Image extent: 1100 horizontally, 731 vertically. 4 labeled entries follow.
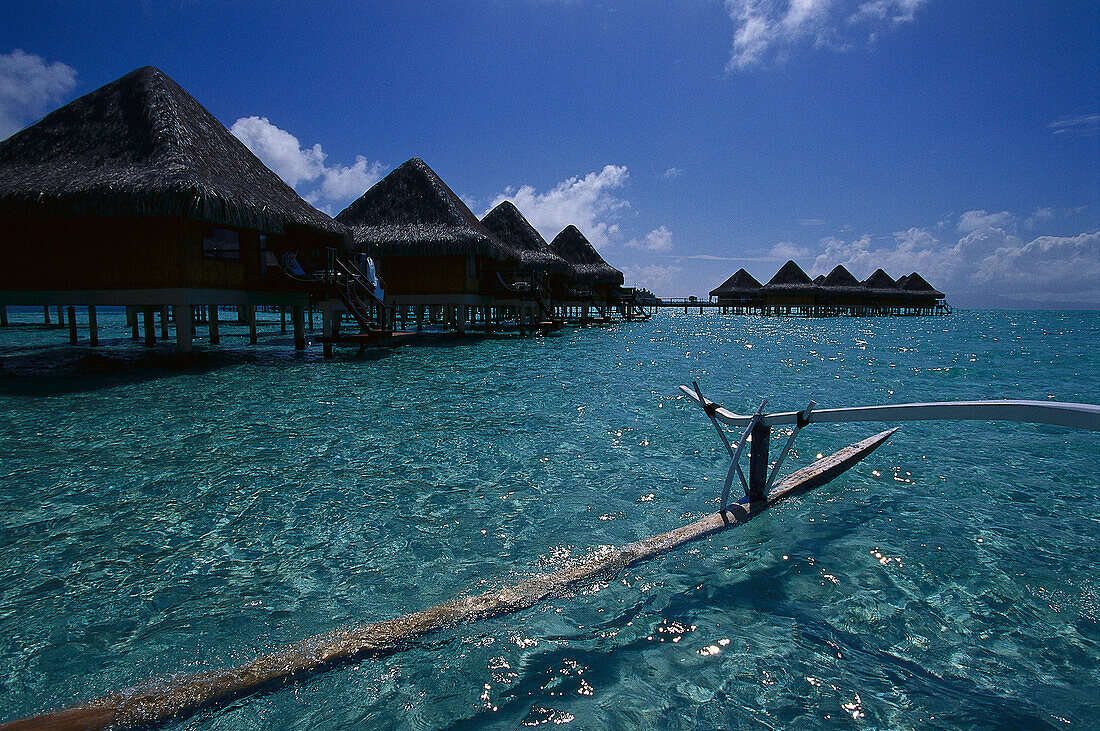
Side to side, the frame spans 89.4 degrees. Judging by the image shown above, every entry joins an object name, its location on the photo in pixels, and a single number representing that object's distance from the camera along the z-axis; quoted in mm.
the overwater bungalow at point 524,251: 24181
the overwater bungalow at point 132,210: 9859
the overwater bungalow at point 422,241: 17391
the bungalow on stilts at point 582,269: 31281
